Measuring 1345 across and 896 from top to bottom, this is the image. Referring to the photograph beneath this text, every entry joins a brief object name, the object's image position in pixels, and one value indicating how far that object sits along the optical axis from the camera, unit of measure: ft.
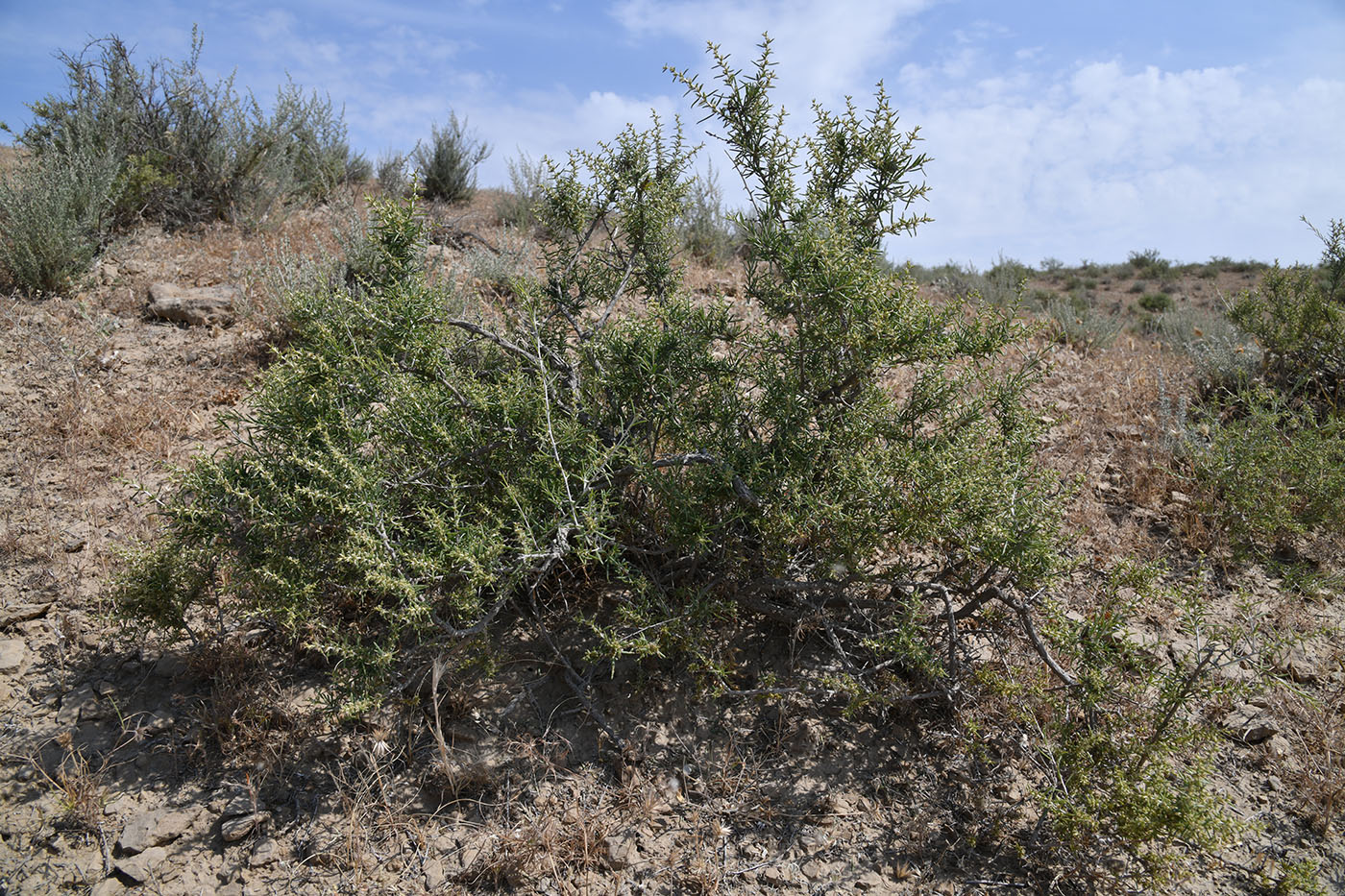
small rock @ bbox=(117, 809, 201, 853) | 8.40
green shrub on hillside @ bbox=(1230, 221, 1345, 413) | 17.48
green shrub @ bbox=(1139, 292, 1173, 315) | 45.62
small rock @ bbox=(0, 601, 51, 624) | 10.57
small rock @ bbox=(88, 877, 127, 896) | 8.02
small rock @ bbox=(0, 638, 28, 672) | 10.12
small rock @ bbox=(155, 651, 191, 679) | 10.18
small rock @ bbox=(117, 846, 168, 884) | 8.13
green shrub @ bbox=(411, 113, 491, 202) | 30.30
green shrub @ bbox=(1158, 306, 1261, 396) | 18.16
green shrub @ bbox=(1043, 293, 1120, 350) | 22.39
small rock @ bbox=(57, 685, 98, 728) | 9.62
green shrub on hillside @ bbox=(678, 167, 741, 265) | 24.57
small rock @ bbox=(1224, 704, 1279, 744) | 10.53
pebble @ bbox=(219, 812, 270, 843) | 8.50
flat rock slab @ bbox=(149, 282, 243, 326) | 17.07
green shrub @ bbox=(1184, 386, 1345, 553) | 12.91
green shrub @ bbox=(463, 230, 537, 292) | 19.15
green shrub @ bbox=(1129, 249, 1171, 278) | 60.08
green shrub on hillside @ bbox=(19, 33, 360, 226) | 21.54
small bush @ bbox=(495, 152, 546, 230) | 27.02
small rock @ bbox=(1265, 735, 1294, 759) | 10.38
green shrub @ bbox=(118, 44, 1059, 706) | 8.40
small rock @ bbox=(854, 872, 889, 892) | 8.45
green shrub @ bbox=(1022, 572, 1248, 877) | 7.76
